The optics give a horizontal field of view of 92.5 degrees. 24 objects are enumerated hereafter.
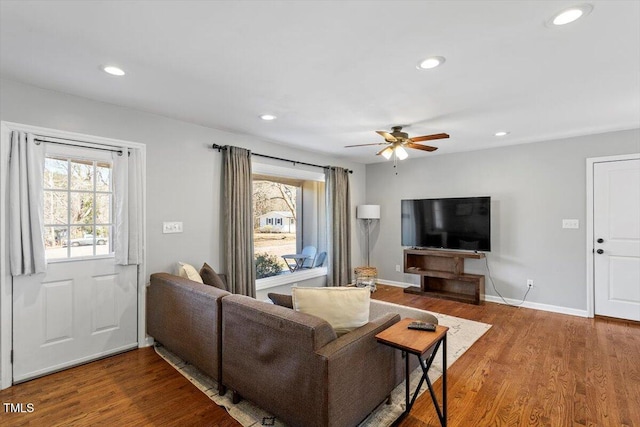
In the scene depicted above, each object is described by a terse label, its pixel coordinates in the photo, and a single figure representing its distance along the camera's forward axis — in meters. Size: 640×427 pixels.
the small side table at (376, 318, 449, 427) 1.82
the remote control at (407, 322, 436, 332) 2.04
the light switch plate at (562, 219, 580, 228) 4.27
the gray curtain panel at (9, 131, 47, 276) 2.50
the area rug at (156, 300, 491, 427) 2.10
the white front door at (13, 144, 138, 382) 2.63
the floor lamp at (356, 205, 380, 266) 5.98
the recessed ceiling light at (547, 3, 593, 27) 1.62
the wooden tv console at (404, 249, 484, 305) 4.85
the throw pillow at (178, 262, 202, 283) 3.01
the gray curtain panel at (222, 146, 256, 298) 3.85
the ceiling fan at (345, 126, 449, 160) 3.38
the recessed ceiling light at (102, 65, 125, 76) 2.29
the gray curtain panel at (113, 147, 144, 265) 3.08
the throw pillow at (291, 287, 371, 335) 2.07
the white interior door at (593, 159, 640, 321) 3.89
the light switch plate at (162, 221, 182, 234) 3.39
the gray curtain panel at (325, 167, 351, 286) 5.48
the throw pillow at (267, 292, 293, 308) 2.47
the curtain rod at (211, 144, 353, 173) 3.84
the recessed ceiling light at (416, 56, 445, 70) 2.14
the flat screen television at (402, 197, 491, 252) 4.82
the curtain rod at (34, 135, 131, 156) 2.65
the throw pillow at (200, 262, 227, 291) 3.06
